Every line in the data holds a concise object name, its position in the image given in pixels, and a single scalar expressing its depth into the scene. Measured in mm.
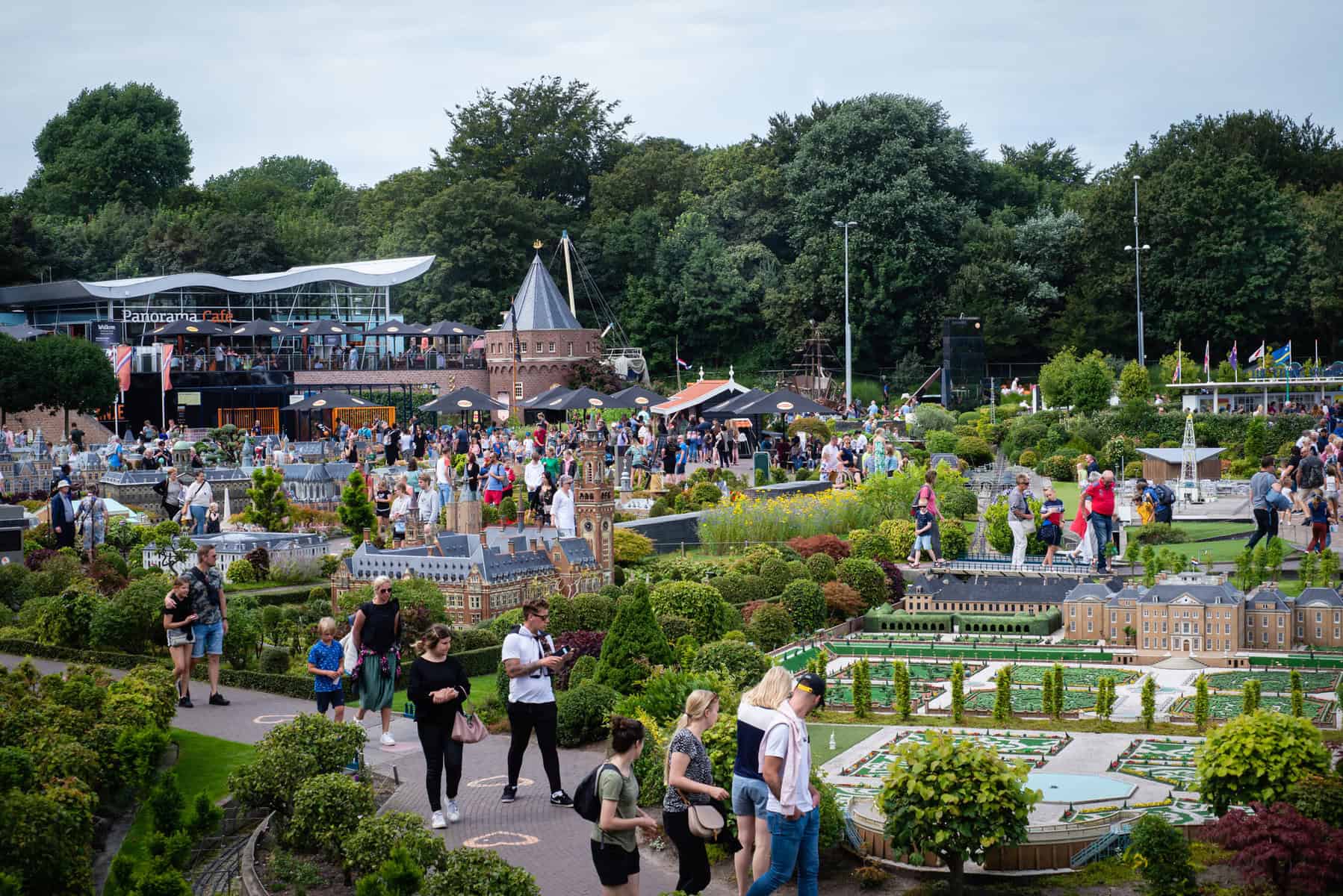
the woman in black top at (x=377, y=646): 13625
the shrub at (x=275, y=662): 17766
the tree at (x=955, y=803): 10203
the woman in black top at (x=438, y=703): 11344
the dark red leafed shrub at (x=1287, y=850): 9703
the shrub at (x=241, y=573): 24438
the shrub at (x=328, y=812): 11320
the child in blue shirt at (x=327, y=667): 13898
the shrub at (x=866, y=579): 22125
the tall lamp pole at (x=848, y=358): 54078
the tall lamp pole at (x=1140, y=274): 52688
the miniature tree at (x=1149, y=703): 15005
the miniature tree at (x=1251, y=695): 14195
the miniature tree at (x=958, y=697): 15539
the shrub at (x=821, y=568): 22547
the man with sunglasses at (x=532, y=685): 11766
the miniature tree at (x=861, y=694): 15945
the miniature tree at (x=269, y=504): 29000
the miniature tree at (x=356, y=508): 27922
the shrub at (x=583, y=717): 14547
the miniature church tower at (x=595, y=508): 22703
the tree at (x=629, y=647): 14875
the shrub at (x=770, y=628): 19562
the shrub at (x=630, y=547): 25406
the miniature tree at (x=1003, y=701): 15305
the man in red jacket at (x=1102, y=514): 22250
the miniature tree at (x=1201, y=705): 14734
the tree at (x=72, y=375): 44625
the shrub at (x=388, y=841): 10047
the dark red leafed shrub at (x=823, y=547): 24266
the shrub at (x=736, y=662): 15758
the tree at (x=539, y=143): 76438
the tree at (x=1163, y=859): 9938
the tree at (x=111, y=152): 88875
